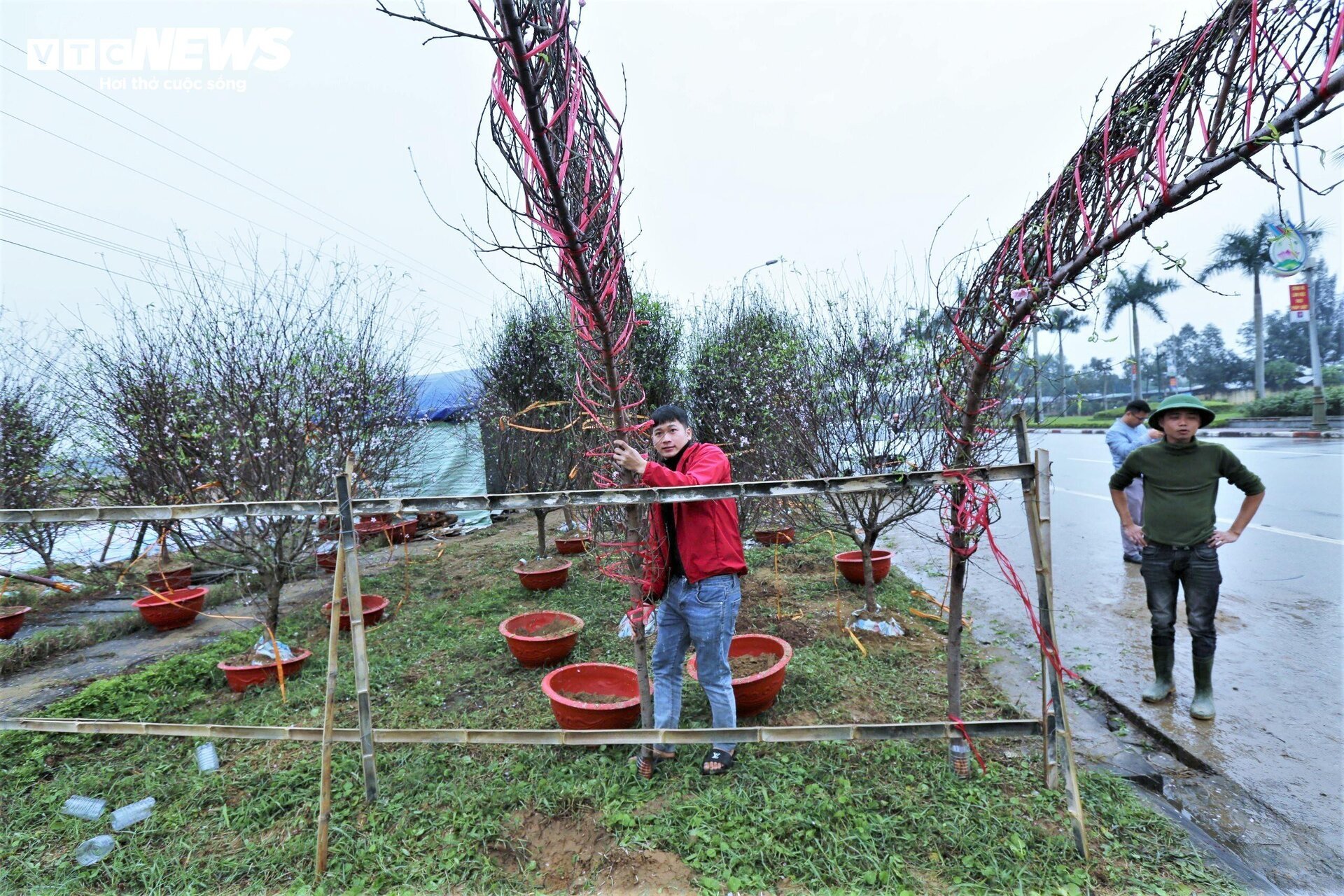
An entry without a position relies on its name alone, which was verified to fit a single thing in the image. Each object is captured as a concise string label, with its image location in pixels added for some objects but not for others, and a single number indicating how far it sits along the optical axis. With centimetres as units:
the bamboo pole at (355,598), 251
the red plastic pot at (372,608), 545
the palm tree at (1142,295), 2883
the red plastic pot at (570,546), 782
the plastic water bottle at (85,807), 285
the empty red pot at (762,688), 327
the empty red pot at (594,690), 310
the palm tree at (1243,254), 2447
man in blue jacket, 587
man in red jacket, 273
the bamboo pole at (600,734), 243
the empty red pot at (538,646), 421
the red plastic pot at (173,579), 700
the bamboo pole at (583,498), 239
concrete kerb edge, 218
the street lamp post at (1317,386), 1770
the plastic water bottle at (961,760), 272
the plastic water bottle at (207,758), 315
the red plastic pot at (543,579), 620
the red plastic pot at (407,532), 946
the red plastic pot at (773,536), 743
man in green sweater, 331
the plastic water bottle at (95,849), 255
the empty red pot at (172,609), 589
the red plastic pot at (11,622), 600
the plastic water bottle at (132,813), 275
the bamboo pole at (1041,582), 232
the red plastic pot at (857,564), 569
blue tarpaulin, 1061
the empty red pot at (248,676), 415
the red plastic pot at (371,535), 865
